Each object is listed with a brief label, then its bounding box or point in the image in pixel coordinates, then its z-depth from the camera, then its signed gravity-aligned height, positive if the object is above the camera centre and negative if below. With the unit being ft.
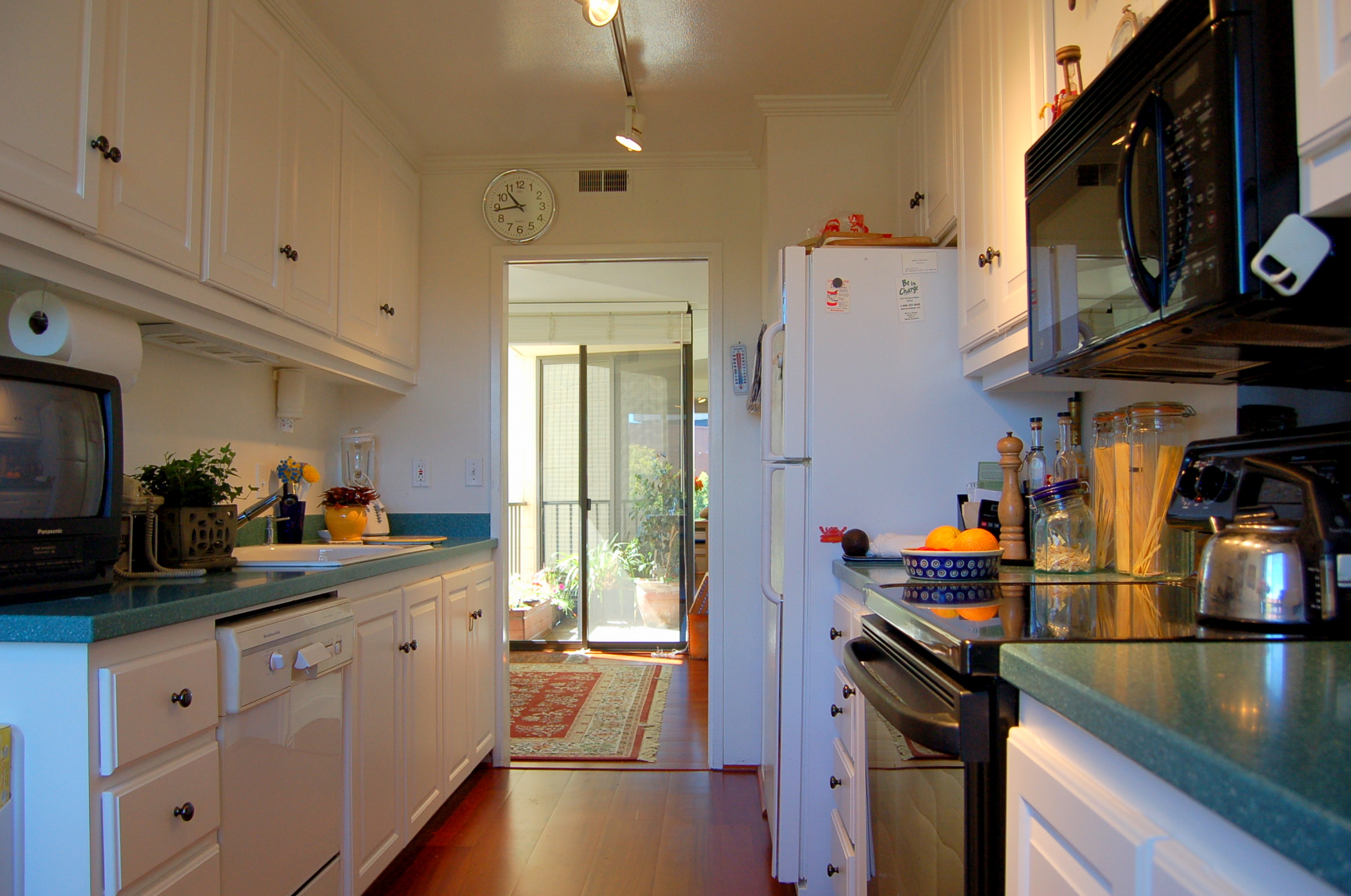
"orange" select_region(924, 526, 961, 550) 5.23 -0.46
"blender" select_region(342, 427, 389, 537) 10.21 +0.11
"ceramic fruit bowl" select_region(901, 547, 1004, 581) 4.88 -0.60
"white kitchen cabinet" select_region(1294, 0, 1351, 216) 2.68 +1.28
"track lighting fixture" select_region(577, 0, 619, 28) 5.97 +3.50
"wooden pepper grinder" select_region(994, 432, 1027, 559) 6.12 -0.39
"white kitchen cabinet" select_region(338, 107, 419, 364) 8.55 +2.66
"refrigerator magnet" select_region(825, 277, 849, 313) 7.01 +1.54
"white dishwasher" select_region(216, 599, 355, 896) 4.79 -1.91
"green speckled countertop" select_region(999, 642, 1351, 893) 1.55 -0.67
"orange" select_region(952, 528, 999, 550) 5.03 -0.47
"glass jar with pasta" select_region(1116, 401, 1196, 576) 5.00 -0.09
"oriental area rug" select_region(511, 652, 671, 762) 10.95 -3.90
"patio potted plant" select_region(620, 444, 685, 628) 16.92 -1.56
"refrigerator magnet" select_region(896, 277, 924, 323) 7.06 +1.52
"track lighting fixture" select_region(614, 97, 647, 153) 8.52 +3.75
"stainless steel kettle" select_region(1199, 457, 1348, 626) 3.14 -0.40
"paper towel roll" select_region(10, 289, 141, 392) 5.14 +0.91
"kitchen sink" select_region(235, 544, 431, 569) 6.62 -0.79
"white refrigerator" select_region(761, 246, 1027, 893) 6.88 +0.27
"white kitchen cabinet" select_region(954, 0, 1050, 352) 5.44 +2.42
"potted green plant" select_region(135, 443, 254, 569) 5.68 -0.33
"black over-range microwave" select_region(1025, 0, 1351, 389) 2.99 +1.13
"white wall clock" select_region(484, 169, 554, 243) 10.78 +3.60
